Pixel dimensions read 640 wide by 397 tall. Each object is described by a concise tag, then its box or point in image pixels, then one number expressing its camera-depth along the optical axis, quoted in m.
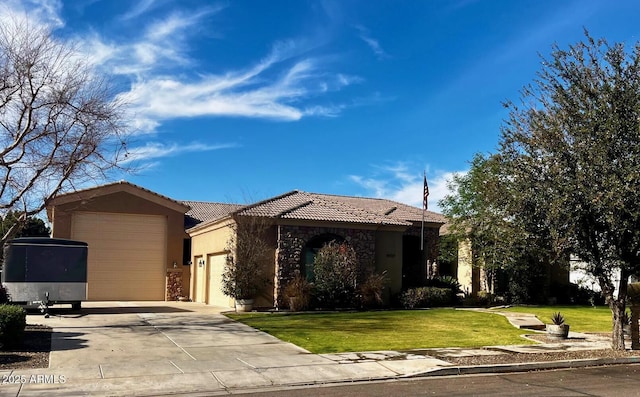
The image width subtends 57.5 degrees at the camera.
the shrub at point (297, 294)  22.69
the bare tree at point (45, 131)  16.52
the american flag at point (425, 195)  28.94
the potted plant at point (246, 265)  22.45
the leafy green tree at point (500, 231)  14.48
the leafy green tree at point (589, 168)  13.02
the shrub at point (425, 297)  25.34
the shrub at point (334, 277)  23.39
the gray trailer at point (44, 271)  20.16
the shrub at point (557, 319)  16.72
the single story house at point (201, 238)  23.94
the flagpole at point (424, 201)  28.95
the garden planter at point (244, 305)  22.31
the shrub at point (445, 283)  28.73
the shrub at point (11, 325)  12.52
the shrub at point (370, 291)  24.11
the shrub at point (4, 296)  20.75
